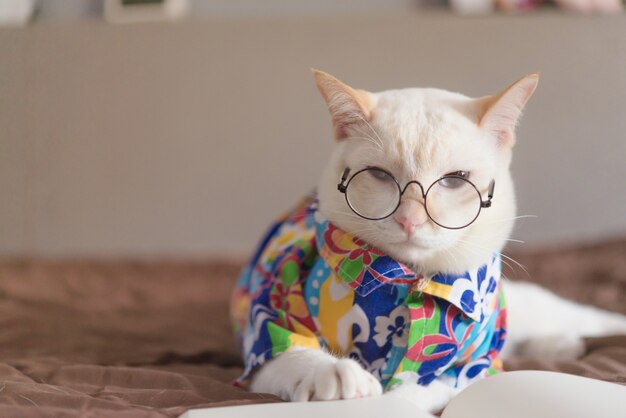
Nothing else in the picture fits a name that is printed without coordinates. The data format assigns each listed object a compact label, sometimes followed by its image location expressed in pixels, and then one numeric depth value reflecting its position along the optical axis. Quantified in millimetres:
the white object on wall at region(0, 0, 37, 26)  1068
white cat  519
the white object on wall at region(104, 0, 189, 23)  1091
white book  479
